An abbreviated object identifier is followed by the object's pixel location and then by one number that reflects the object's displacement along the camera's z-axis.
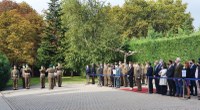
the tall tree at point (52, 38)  43.62
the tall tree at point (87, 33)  35.03
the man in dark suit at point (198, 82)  14.53
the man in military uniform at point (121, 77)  23.69
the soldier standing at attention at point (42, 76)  24.16
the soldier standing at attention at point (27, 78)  24.63
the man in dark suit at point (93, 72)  27.28
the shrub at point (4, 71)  23.90
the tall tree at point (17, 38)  39.59
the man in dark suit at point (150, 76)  17.86
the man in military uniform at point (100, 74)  25.42
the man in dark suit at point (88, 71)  27.69
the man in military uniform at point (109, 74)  24.42
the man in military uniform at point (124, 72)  23.18
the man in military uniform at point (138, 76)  19.71
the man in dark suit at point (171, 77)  16.11
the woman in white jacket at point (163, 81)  16.72
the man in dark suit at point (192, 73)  15.21
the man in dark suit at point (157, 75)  17.32
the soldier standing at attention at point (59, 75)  25.22
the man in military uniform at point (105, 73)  24.89
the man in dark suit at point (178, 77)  15.52
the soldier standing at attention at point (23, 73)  25.20
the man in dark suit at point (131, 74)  20.95
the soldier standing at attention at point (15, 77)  24.46
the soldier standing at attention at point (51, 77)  22.87
